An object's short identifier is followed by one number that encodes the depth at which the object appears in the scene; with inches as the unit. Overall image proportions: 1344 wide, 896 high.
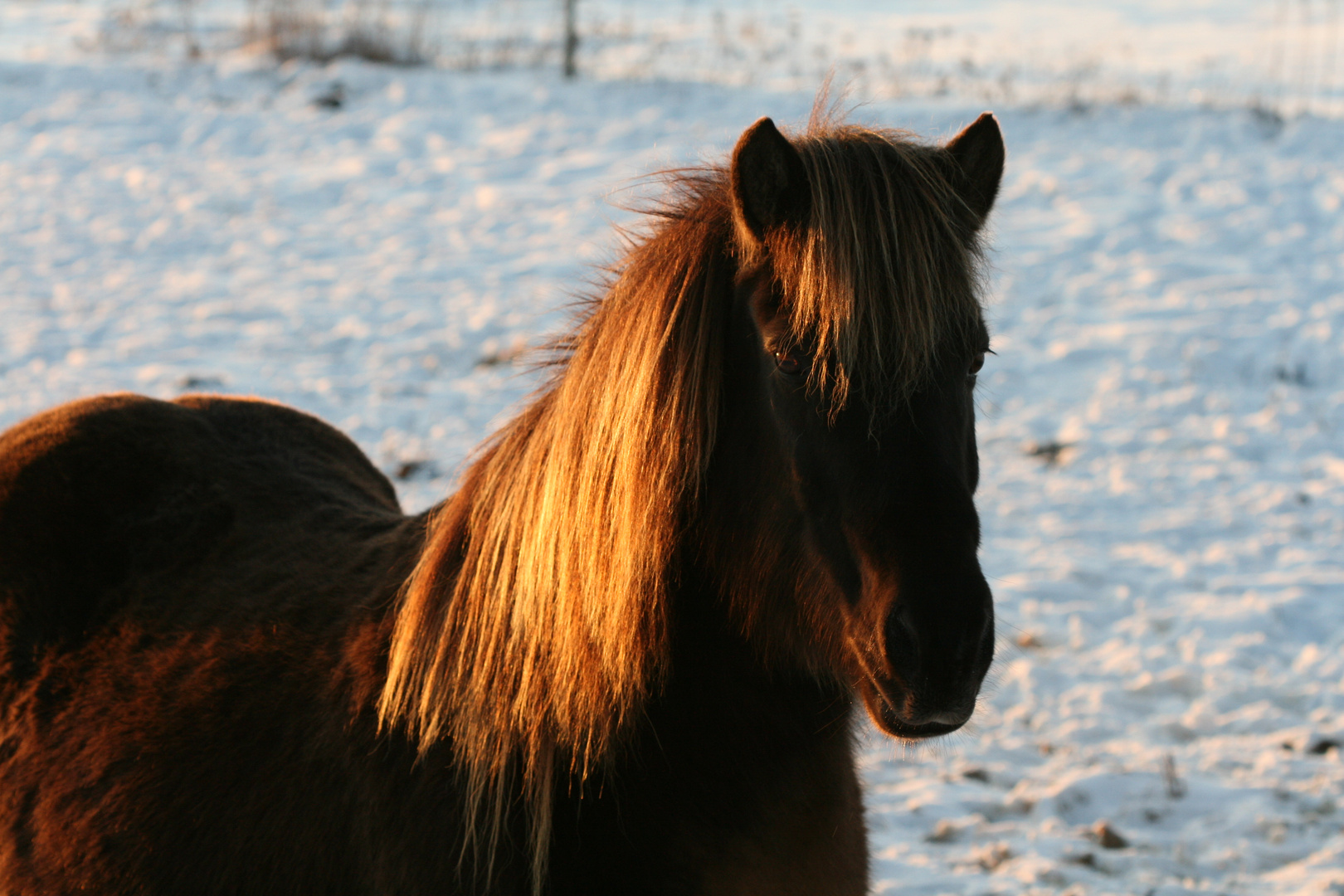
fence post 1730.3
